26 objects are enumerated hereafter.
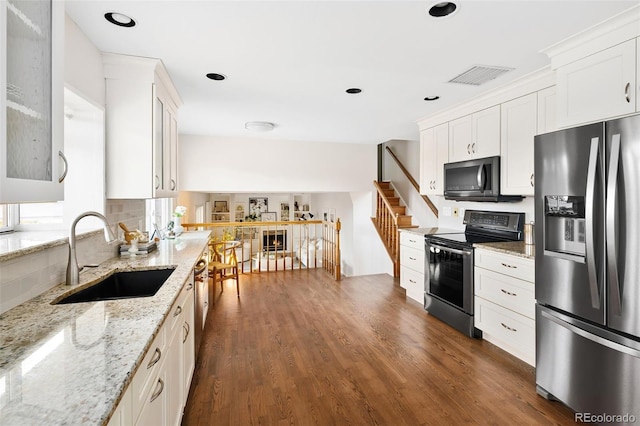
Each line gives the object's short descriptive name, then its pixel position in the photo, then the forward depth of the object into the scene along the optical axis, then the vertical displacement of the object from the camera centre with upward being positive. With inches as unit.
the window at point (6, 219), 73.2 -1.9
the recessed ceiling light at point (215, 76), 107.1 +46.1
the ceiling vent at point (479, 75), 101.5 +46.0
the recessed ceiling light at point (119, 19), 72.4 +44.7
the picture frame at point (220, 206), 387.8 +6.6
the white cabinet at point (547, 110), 102.0 +33.5
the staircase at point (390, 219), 209.6 -5.1
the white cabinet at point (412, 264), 149.3 -25.6
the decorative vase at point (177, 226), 153.6 -7.1
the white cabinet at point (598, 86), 74.1 +31.6
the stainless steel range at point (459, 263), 119.3 -20.5
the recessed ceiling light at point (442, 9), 67.8 +44.2
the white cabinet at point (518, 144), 109.9 +24.6
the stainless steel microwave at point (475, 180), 123.6 +13.1
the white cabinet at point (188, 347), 74.2 -34.1
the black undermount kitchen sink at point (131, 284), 74.9 -18.1
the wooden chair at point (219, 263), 164.4 -28.2
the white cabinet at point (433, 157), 151.8 +27.4
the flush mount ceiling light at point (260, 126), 170.2 +46.4
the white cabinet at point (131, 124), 94.0 +25.8
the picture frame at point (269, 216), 417.7 -5.8
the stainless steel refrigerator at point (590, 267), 62.8 -12.0
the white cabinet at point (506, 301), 95.8 -28.9
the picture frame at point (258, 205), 412.5 +7.9
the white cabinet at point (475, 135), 124.3 +32.2
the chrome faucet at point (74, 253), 65.7 -8.7
